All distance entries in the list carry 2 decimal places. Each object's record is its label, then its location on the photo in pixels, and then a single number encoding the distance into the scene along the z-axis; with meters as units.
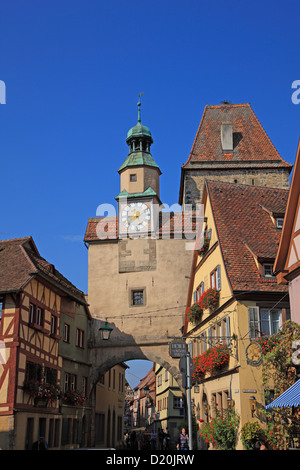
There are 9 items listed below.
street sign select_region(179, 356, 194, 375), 12.25
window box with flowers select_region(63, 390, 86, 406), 24.46
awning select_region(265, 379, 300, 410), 11.94
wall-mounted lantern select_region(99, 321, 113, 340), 26.84
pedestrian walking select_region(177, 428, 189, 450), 19.47
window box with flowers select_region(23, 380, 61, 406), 19.97
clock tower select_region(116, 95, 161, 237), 32.16
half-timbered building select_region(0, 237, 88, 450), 19.03
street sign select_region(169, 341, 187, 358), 13.49
